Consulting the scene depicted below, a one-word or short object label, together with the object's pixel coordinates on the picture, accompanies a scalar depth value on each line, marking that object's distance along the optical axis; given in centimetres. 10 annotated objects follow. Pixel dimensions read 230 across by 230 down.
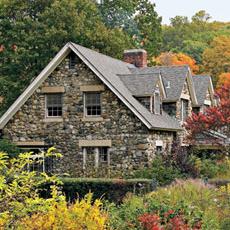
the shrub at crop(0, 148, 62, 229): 974
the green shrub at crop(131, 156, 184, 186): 2489
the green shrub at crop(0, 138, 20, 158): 2788
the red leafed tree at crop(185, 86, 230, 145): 2864
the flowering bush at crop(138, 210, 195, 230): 1103
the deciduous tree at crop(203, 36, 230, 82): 6431
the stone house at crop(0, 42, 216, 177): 2697
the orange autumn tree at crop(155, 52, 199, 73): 6207
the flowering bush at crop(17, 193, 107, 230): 947
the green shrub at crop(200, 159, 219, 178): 2714
